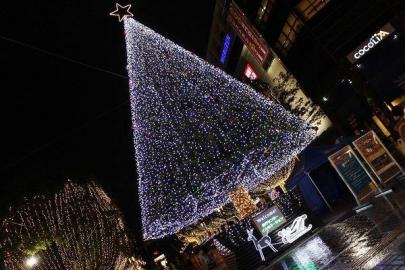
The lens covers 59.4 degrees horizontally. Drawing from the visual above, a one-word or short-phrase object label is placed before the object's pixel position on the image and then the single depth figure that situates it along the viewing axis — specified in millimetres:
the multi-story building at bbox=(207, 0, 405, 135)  18062
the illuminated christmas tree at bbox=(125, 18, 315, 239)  12977
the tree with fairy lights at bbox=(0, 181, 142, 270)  12146
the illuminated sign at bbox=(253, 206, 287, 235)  10859
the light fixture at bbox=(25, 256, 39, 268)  12888
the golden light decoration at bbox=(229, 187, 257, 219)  16734
